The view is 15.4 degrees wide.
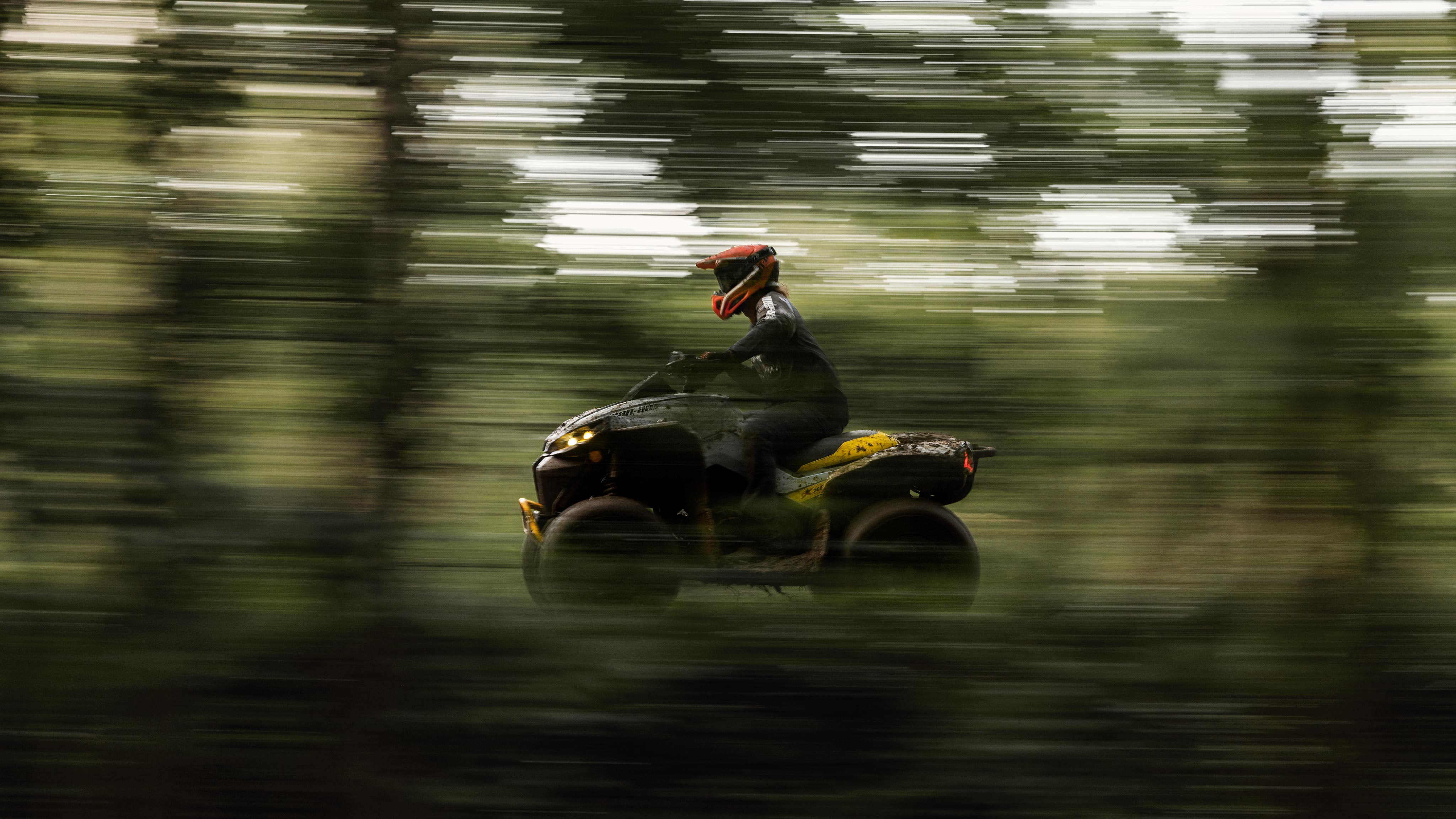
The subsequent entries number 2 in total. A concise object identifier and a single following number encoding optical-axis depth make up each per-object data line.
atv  27.81
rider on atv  27.70
